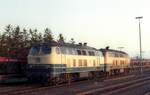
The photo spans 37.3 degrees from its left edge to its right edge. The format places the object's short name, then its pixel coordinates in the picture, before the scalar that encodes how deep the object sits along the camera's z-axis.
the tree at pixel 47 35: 33.41
